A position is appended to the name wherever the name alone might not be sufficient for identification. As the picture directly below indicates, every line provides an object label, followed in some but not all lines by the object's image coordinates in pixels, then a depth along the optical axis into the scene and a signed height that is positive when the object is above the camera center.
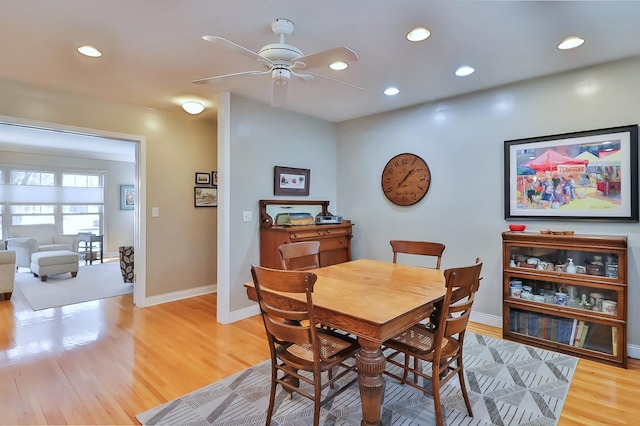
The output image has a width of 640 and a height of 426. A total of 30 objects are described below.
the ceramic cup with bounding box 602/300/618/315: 2.54 -0.76
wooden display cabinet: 2.53 -0.71
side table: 6.95 -0.69
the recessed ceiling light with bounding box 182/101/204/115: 3.72 +1.20
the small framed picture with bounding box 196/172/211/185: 4.57 +0.48
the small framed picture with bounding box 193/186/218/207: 4.55 +0.22
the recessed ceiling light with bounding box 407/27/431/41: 2.19 +1.21
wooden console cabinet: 3.63 -0.30
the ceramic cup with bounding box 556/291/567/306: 2.78 -0.75
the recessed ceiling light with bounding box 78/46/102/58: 2.44 +1.23
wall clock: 3.84 +0.39
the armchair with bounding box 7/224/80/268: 6.09 -0.54
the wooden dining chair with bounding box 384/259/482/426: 1.65 -0.76
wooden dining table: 1.46 -0.46
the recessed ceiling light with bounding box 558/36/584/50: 2.34 +1.22
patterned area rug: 1.89 -1.19
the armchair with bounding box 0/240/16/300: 4.23 -0.76
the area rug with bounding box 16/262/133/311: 4.28 -1.11
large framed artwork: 2.66 +0.30
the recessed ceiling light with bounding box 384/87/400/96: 3.34 +1.25
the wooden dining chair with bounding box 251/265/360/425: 1.56 -0.63
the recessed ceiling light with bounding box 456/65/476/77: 2.80 +1.23
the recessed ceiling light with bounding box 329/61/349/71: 2.72 +1.22
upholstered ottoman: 5.31 -0.82
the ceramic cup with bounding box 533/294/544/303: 2.89 -0.77
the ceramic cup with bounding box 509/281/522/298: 2.98 -0.71
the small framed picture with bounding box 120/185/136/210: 8.36 +0.43
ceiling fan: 1.81 +0.90
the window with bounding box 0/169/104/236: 6.87 +0.32
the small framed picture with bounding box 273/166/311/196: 3.97 +0.39
